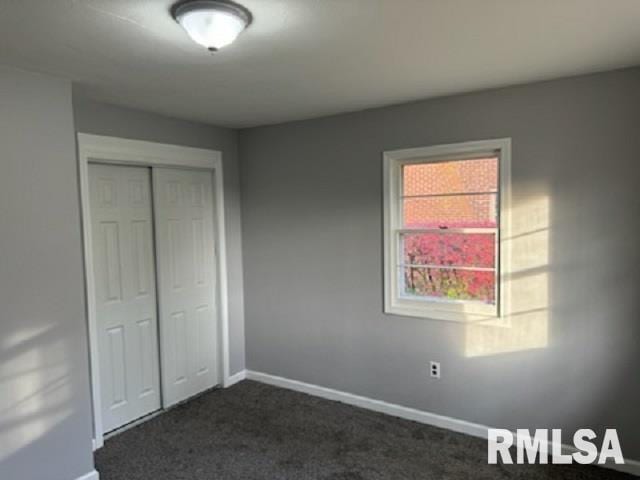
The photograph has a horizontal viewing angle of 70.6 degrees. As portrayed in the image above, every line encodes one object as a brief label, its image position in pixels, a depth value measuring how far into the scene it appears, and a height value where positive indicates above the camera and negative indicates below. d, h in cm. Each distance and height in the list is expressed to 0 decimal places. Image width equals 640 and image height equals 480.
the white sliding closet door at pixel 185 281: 358 -48
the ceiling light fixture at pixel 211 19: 162 +75
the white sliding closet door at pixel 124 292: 316 -50
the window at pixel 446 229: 299 -8
